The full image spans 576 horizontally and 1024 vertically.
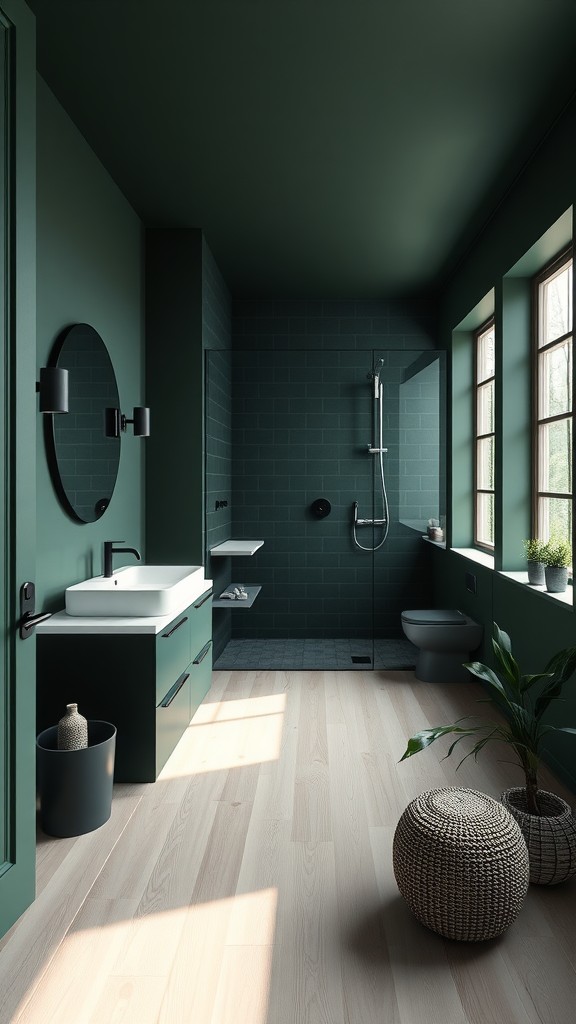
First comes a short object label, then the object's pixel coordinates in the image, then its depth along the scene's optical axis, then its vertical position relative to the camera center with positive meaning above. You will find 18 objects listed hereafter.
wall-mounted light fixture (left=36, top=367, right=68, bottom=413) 2.34 +0.44
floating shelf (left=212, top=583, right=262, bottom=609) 4.67 -0.59
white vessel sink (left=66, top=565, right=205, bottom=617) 2.96 -0.36
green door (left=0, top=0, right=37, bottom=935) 1.92 +0.23
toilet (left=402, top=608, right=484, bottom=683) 4.46 -0.81
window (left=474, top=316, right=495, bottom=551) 4.76 +0.56
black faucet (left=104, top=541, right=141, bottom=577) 3.44 -0.20
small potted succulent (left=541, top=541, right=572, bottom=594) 3.15 -0.24
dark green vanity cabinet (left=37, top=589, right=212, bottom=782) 2.84 -0.66
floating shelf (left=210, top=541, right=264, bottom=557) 4.75 -0.22
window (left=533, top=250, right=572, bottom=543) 3.47 +0.60
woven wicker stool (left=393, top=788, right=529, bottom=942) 1.81 -0.94
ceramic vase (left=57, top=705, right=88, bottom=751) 2.51 -0.78
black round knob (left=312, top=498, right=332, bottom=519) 5.50 +0.07
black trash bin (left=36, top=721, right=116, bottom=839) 2.46 -0.98
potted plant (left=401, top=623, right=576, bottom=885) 2.14 -0.94
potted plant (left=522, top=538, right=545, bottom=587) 3.44 -0.25
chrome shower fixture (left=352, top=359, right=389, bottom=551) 4.98 +0.63
